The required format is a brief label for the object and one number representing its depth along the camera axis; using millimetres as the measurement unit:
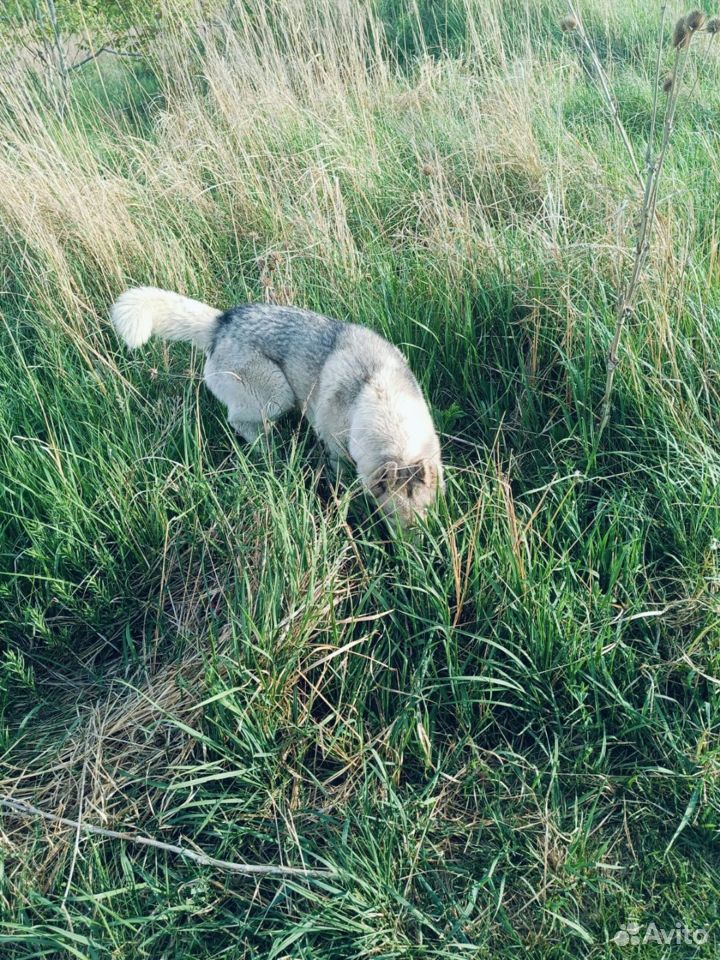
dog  2992
